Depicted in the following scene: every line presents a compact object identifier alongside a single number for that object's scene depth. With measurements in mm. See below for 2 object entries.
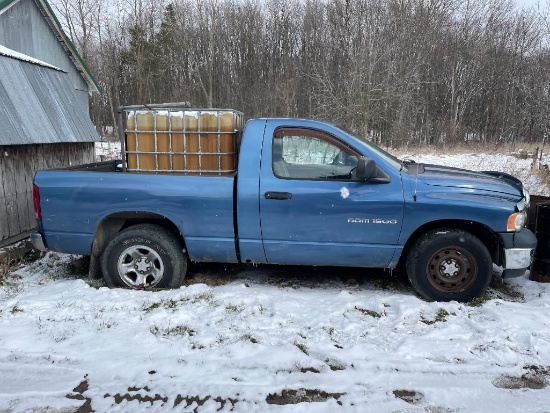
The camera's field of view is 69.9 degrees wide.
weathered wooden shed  6320
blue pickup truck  4219
